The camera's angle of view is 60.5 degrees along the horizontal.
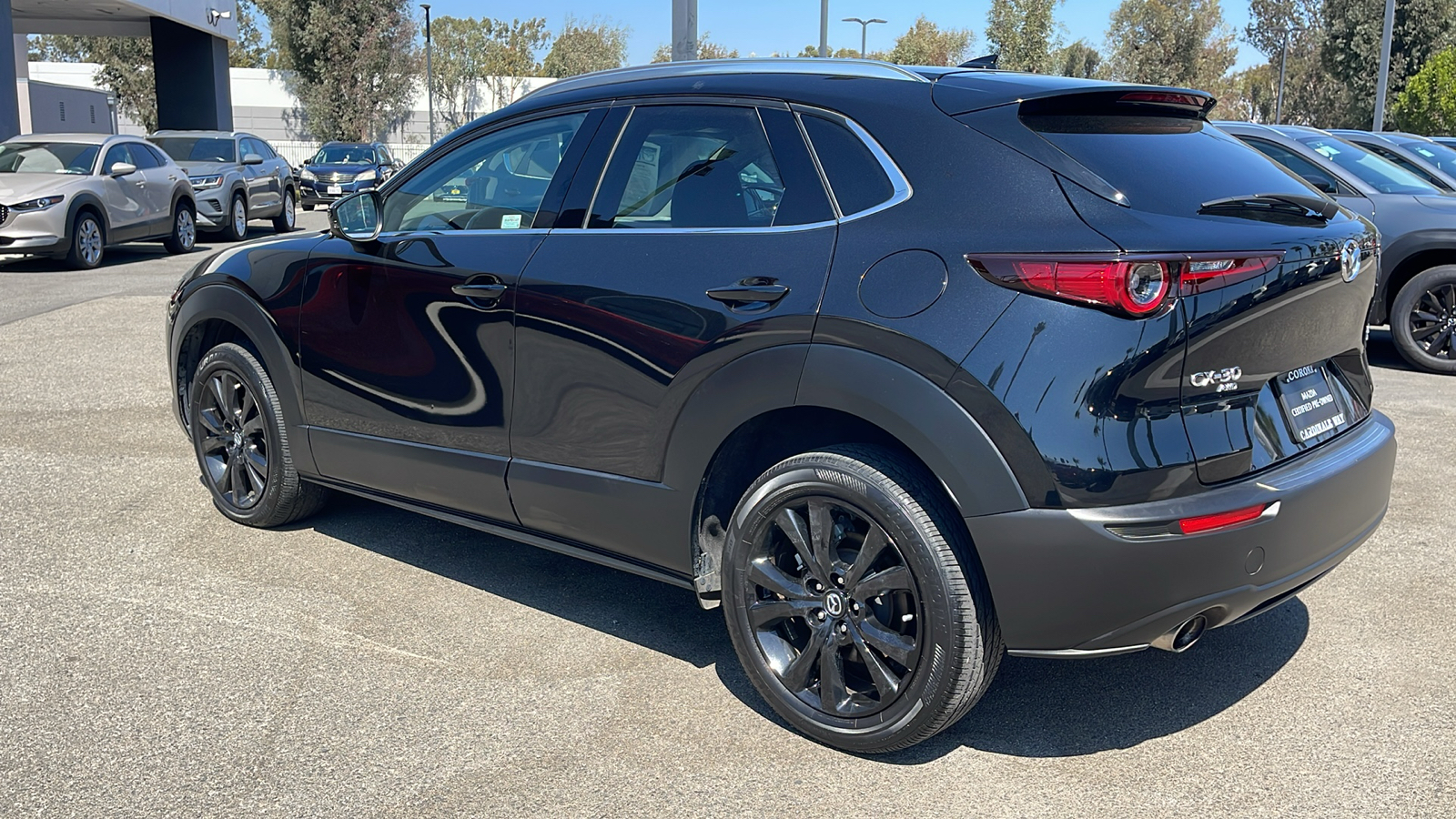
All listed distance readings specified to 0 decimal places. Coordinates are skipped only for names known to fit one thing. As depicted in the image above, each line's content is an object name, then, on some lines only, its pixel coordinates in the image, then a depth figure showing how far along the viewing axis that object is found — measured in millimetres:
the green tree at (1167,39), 62562
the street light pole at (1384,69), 23547
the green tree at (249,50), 88062
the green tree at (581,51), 77062
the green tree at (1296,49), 67438
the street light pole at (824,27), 22469
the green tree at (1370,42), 43312
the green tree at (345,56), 49844
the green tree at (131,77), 60406
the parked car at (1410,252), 8977
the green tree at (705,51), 70338
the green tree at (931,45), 77062
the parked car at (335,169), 29188
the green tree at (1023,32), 56656
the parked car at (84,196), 14453
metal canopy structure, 30797
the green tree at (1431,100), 32812
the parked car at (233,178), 19344
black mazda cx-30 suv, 2898
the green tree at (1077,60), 70938
